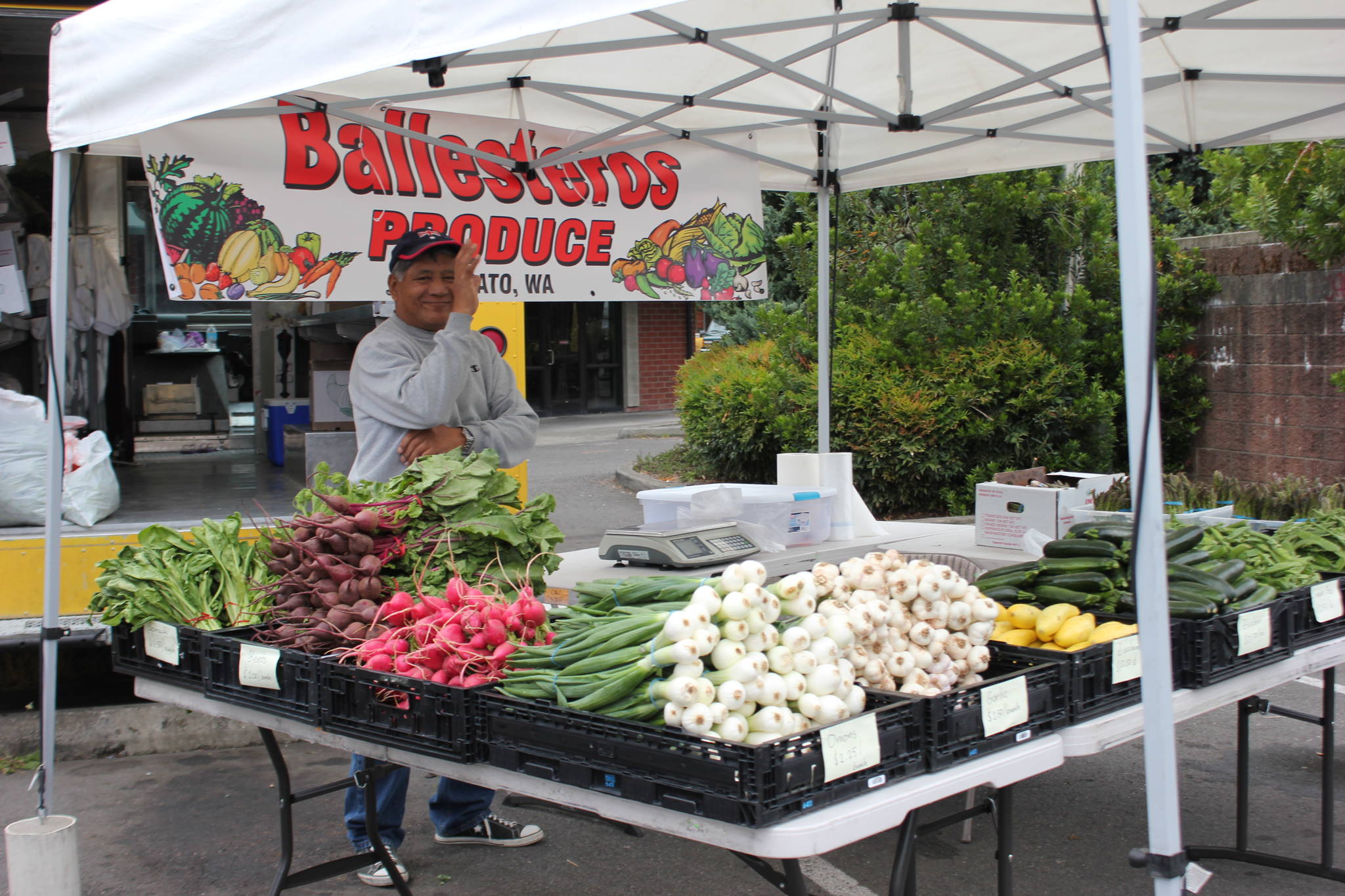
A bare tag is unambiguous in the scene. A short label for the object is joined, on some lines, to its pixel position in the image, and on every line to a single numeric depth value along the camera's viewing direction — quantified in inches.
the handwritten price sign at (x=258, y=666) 115.0
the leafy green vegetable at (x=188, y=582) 131.6
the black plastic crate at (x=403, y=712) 99.3
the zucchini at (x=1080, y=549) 139.6
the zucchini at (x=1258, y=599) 126.0
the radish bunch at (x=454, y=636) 109.2
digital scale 154.5
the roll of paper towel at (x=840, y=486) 199.0
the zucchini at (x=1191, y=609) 120.2
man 153.1
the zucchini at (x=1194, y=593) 123.1
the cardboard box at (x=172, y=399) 497.0
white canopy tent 88.1
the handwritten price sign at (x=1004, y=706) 96.4
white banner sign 160.1
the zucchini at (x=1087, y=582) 134.0
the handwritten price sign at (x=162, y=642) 127.3
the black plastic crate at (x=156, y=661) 126.2
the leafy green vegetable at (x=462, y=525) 133.3
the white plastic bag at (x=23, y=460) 210.4
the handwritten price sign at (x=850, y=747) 84.4
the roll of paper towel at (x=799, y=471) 205.3
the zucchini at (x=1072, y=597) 133.1
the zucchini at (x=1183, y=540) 142.6
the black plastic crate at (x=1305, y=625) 132.4
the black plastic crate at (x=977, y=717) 92.3
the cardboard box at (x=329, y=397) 272.7
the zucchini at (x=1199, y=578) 126.4
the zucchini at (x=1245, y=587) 130.9
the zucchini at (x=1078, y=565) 137.0
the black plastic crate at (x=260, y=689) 112.4
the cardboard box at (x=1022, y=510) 188.5
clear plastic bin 178.1
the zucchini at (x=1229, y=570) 134.7
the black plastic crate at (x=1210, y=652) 116.6
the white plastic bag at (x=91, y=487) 215.3
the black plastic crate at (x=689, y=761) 80.7
